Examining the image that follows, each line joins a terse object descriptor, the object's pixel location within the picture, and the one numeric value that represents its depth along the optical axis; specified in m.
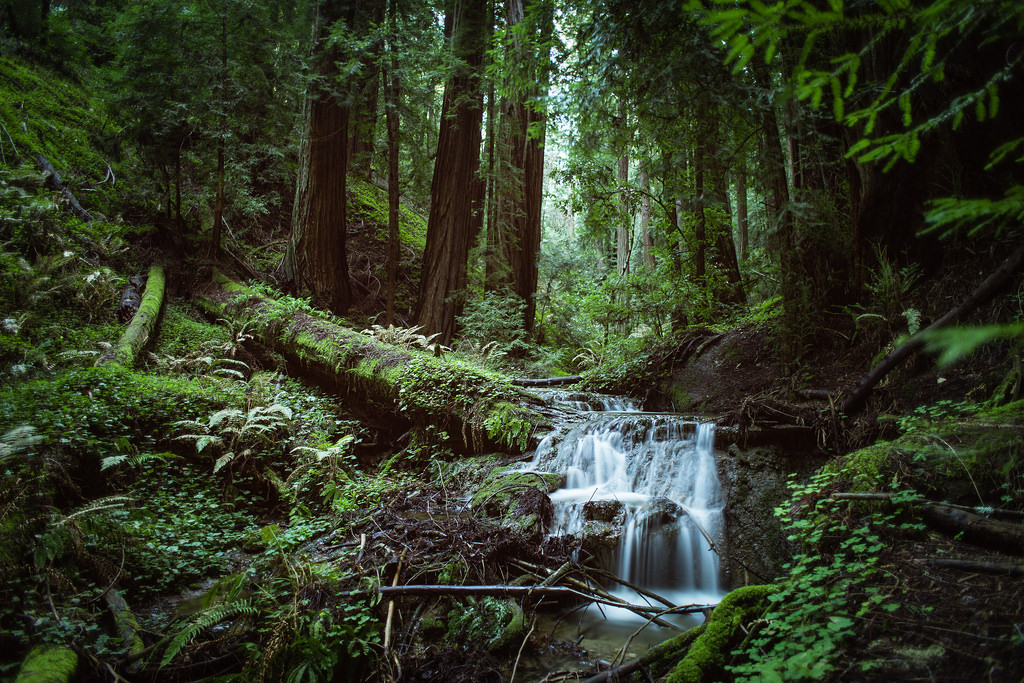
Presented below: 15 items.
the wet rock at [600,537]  4.08
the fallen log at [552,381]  8.53
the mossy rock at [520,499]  4.28
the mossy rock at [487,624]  3.17
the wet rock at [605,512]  4.35
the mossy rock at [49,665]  2.45
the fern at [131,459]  4.19
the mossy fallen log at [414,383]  5.97
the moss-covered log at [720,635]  2.42
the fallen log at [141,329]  6.53
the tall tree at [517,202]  9.92
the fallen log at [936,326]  3.94
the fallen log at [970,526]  2.58
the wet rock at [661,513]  4.32
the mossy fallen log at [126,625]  2.91
